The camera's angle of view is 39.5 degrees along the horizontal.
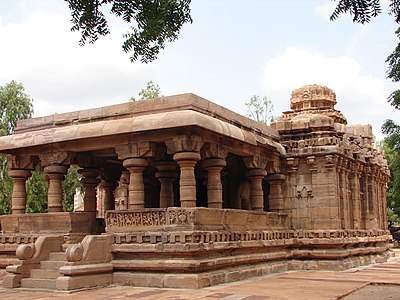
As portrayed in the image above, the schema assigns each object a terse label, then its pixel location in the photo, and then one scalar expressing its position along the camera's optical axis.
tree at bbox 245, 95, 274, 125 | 39.12
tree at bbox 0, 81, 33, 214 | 28.61
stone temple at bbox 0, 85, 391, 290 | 11.39
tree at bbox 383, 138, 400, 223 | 34.49
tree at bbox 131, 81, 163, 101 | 33.50
